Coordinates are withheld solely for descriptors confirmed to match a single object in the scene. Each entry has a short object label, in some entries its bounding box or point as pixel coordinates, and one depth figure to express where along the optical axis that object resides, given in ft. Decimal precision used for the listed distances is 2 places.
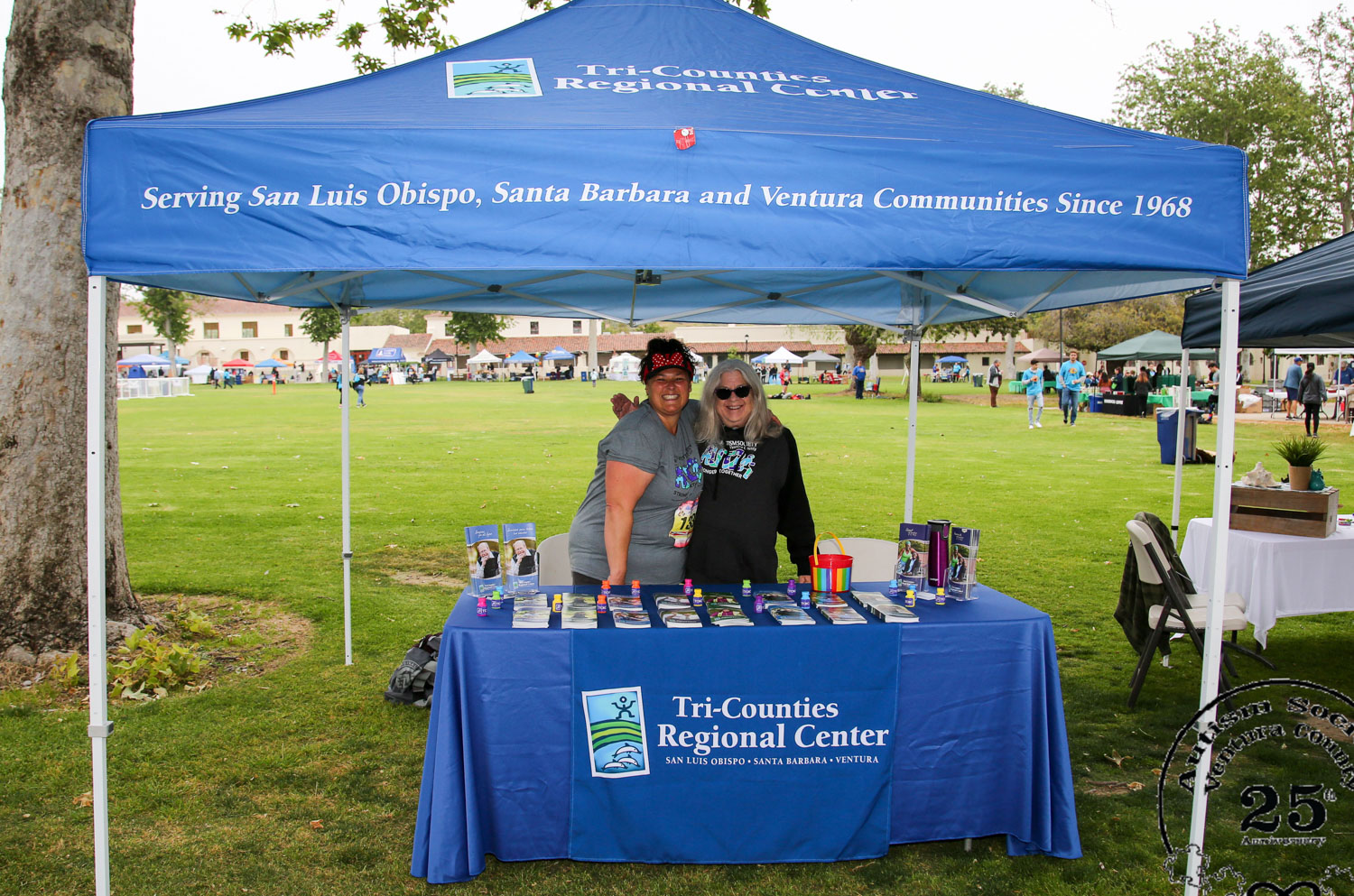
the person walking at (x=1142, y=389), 87.45
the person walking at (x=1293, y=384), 81.80
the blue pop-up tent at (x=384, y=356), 238.07
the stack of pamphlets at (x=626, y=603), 10.37
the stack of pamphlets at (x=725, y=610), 9.87
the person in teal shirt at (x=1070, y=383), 77.10
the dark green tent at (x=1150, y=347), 84.01
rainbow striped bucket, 11.09
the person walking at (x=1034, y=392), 75.20
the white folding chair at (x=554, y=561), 14.60
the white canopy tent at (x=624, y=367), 176.68
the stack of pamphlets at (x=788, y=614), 9.89
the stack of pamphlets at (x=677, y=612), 9.73
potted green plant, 17.30
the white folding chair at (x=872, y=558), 14.61
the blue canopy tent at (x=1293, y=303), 12.32
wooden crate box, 16.37
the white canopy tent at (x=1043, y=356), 173.99
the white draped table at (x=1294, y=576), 16.06
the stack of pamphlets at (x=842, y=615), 9.85
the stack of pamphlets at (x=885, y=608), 9.93
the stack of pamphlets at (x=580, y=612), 9.73
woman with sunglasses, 11.57
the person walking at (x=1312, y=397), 62.54
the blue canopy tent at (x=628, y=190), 8.65
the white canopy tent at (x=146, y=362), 201.05
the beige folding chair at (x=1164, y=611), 14.40
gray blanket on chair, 15.26
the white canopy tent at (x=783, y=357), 147.64
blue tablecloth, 9.47
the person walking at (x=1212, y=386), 78.84
